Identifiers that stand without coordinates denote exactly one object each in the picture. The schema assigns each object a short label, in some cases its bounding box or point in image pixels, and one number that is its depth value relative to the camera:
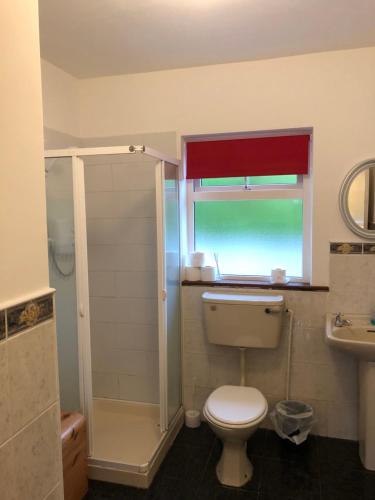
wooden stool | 2.02
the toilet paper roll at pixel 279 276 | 2.77
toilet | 2.21
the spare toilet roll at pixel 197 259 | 2.90
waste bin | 2.53
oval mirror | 2.53
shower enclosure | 2.23
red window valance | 2.73
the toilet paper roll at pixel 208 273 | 2.88
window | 2.86
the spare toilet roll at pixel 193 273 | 2.90
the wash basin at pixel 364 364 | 2.24
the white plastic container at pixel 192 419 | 2.85
